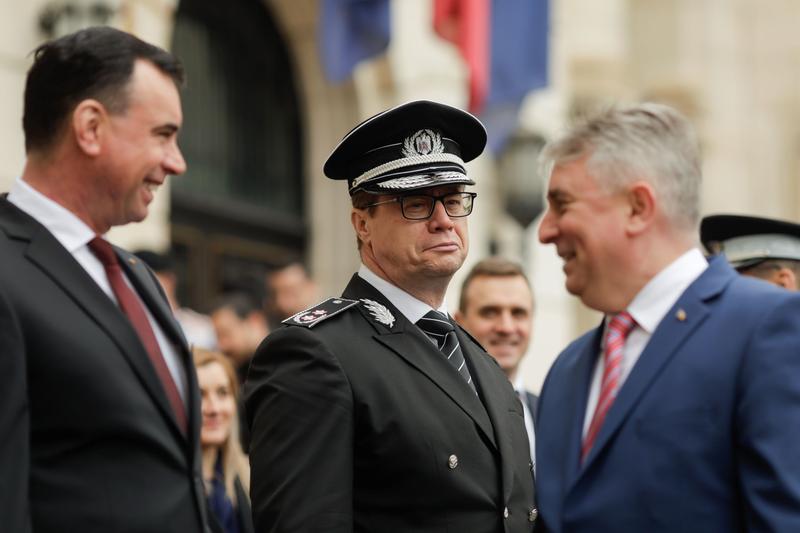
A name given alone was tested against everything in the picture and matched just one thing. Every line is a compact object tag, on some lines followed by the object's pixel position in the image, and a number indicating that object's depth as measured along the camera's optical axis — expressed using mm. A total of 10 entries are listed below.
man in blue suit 5629
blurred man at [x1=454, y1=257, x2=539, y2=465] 11375
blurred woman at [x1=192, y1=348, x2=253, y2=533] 11266
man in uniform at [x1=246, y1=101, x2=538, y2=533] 6926
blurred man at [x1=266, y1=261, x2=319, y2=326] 16937
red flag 22078
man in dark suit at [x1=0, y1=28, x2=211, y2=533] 6008
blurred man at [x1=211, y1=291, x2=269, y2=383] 16109
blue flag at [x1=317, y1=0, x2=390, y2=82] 20484
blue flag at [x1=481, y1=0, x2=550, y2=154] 22984
